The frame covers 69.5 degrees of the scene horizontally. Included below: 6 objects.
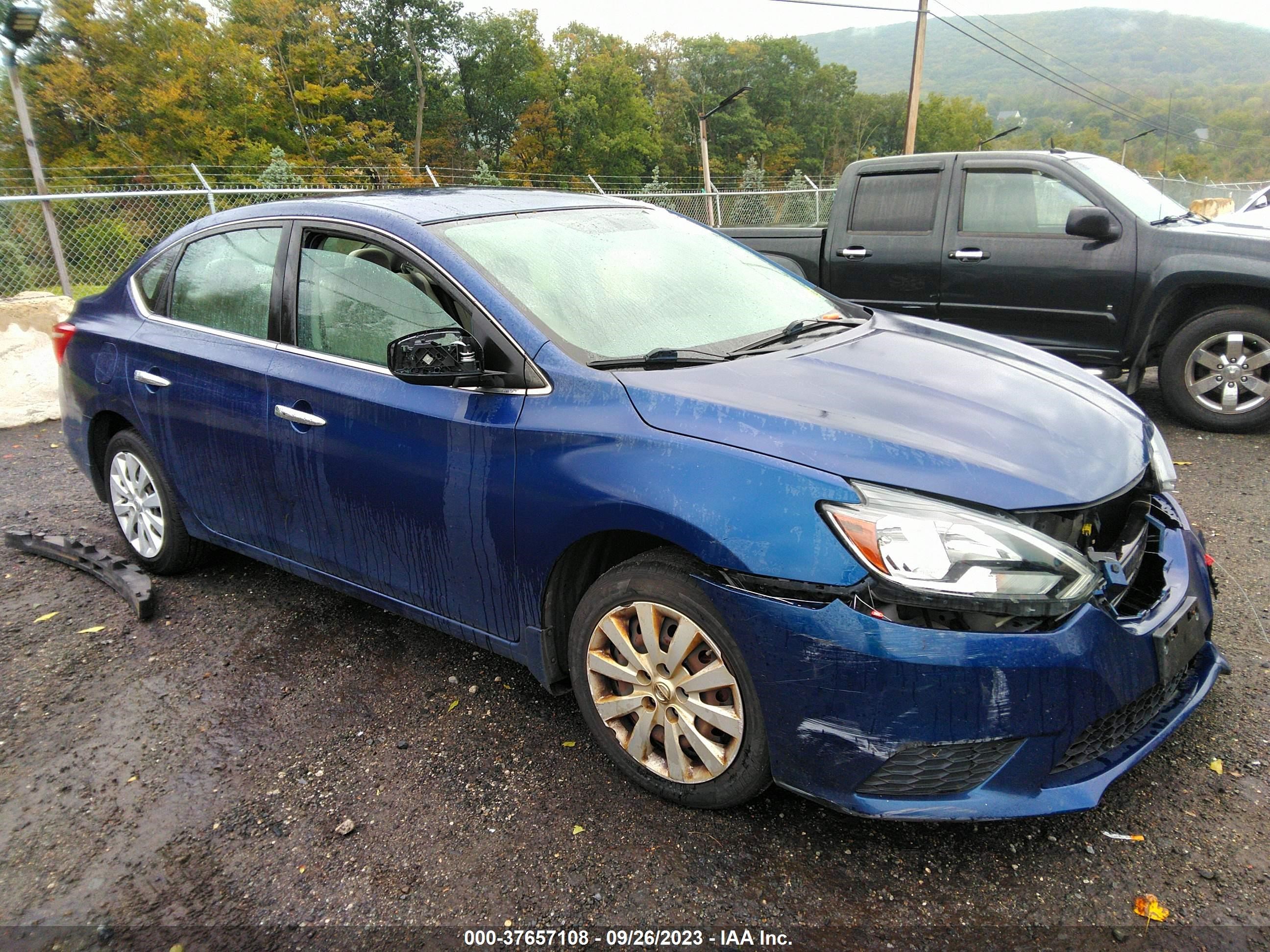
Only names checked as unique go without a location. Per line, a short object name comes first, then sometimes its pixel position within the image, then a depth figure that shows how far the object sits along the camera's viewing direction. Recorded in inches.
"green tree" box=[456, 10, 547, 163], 2477.9
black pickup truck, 229.0
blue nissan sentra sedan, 83.5
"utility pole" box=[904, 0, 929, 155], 879.7
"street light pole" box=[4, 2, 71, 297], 311.0
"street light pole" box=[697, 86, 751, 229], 907.4
